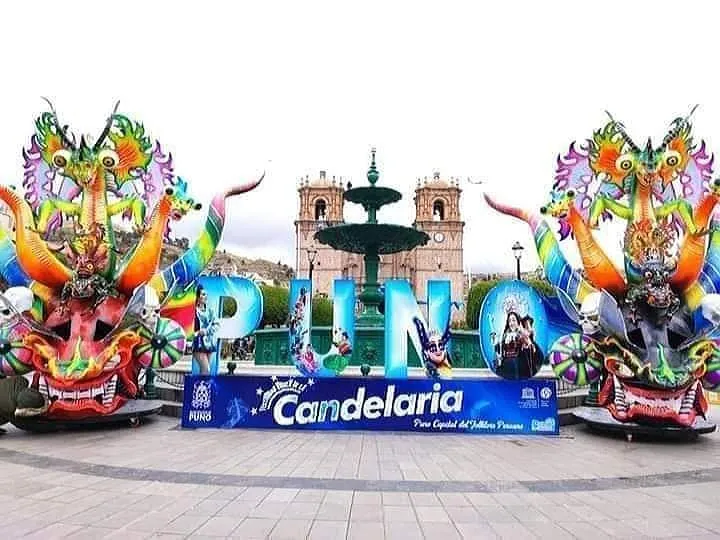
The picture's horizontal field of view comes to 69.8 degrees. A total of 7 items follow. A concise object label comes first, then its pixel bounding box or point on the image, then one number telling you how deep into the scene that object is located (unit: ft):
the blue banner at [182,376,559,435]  35.12
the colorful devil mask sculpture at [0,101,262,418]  35.55
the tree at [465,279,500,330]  128.88
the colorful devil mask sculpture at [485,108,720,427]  34.47
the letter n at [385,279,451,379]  40.98
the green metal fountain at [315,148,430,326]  62.95
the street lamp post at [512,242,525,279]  74.23
